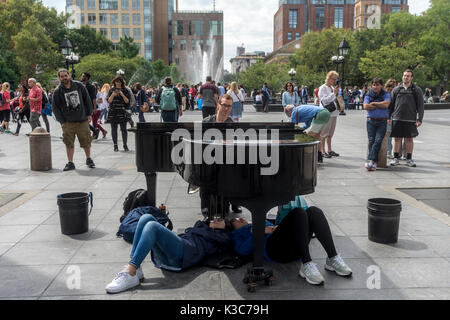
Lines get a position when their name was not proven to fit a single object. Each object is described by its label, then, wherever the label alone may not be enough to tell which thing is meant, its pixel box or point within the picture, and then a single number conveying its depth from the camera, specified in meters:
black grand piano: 3.84
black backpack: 5.71
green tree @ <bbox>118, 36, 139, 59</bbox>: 90.70
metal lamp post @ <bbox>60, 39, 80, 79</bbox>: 23.94
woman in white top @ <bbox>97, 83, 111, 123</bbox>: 17.10
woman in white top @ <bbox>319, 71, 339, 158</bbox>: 10.83
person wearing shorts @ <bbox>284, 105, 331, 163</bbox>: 9.11
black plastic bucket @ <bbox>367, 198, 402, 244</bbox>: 5.25
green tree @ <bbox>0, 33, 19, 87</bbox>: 44.41
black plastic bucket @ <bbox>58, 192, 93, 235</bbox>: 5.65
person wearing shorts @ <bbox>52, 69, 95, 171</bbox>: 9.65
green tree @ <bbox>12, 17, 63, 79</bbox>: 51.44
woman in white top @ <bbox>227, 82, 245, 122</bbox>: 16.34
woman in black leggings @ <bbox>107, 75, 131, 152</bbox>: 12.51
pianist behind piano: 6.29
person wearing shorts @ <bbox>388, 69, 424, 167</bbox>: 10.16
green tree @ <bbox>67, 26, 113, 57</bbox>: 81.26
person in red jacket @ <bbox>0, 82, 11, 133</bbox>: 17.50
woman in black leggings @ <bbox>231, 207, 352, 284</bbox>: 4.21
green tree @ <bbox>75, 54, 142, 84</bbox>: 48.19
